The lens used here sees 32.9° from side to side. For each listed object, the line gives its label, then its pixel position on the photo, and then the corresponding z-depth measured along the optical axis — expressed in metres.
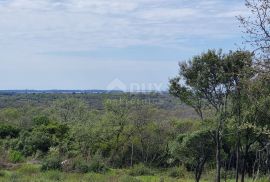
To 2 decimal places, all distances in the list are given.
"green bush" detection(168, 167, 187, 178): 35.42
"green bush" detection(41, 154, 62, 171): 32.67
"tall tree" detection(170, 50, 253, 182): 20.55
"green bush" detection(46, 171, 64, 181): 25.39
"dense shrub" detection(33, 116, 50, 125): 49.76
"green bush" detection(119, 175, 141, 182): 23.57
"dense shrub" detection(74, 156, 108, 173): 33.38
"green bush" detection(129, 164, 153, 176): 35.75
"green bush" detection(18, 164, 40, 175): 29.28
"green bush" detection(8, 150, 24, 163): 37.73
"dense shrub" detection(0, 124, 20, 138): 47.72
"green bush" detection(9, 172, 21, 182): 21.36
